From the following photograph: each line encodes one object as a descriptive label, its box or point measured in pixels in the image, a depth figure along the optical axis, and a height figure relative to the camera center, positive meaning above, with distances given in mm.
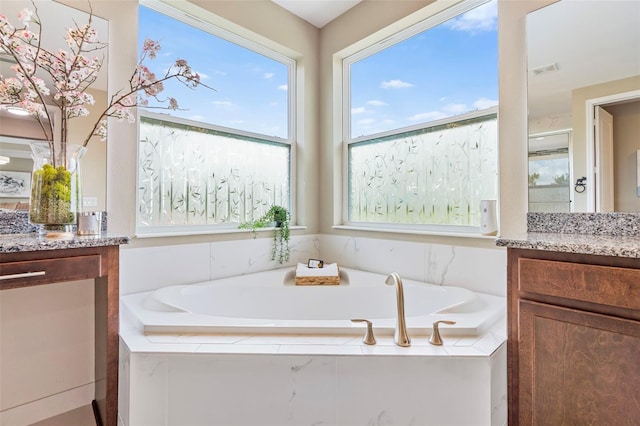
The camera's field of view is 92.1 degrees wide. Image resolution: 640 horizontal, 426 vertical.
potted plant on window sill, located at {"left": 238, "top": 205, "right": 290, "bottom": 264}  2473 -80
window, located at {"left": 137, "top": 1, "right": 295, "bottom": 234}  2010 +620
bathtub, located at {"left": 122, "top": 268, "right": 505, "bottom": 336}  1284 -467
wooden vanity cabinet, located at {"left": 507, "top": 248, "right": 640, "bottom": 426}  937 -411
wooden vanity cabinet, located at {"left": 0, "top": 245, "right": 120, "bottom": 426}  1080 -224
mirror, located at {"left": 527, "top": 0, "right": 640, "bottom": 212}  1376 +534
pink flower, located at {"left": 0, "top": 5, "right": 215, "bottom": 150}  1303 +675
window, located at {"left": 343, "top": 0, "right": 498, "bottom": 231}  1942 +677
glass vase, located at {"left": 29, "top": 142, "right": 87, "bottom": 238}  1311 +119
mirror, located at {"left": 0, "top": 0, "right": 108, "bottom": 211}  1435 +447
